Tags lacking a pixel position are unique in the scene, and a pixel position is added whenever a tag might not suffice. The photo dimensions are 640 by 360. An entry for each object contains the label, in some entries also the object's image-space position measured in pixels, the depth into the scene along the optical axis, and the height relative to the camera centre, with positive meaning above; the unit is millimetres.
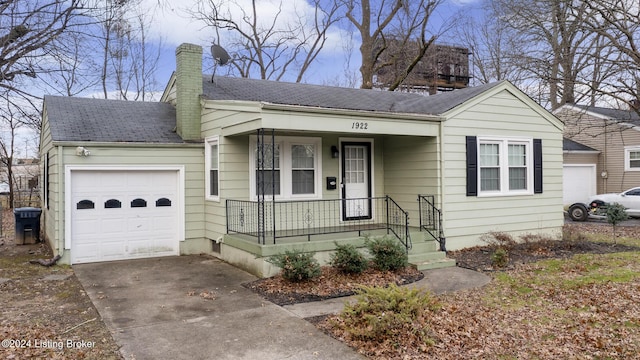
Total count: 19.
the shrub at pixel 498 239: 10539 -1439
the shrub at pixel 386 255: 8336 -1367
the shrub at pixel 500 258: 8906 -1550
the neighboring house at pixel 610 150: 20734 +1243
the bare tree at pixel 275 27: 24688 +8402
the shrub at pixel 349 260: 7949 -1394
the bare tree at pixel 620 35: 13445 +4277
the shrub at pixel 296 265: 7430 -1384
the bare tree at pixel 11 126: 11578 +1893
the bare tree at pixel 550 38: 14070 +4623
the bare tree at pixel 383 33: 22281 +7439
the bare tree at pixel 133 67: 24084 +6399
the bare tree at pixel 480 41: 23469 +7569
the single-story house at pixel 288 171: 9477 +204
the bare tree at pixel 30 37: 9703 +3194
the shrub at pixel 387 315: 4973 -1520
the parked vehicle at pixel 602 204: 16859 -1031
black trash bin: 12219 -1109
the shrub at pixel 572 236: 11296 -1471
